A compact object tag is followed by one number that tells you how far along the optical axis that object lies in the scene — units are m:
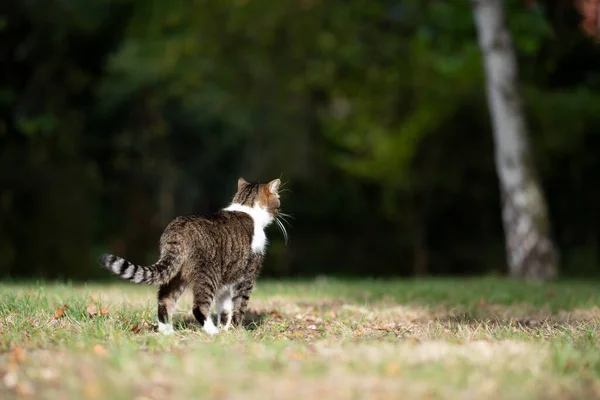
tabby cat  11.87
